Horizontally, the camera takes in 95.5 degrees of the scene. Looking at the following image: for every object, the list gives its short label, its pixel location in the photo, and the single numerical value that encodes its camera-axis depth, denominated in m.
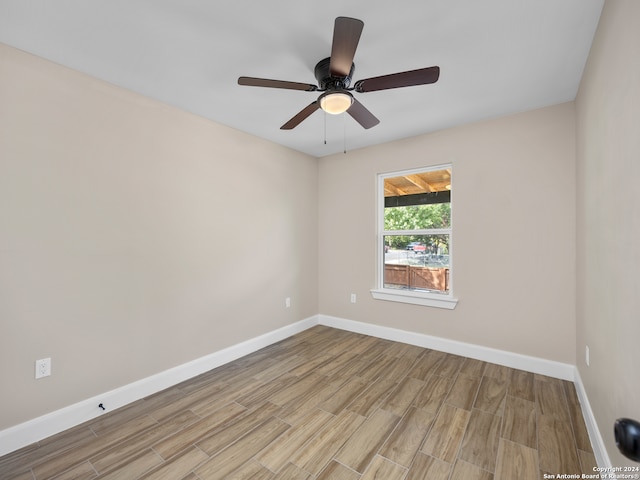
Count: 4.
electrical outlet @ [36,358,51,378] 1.96
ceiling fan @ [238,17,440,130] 1.45
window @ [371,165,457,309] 3.45
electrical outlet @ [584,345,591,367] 2.08
